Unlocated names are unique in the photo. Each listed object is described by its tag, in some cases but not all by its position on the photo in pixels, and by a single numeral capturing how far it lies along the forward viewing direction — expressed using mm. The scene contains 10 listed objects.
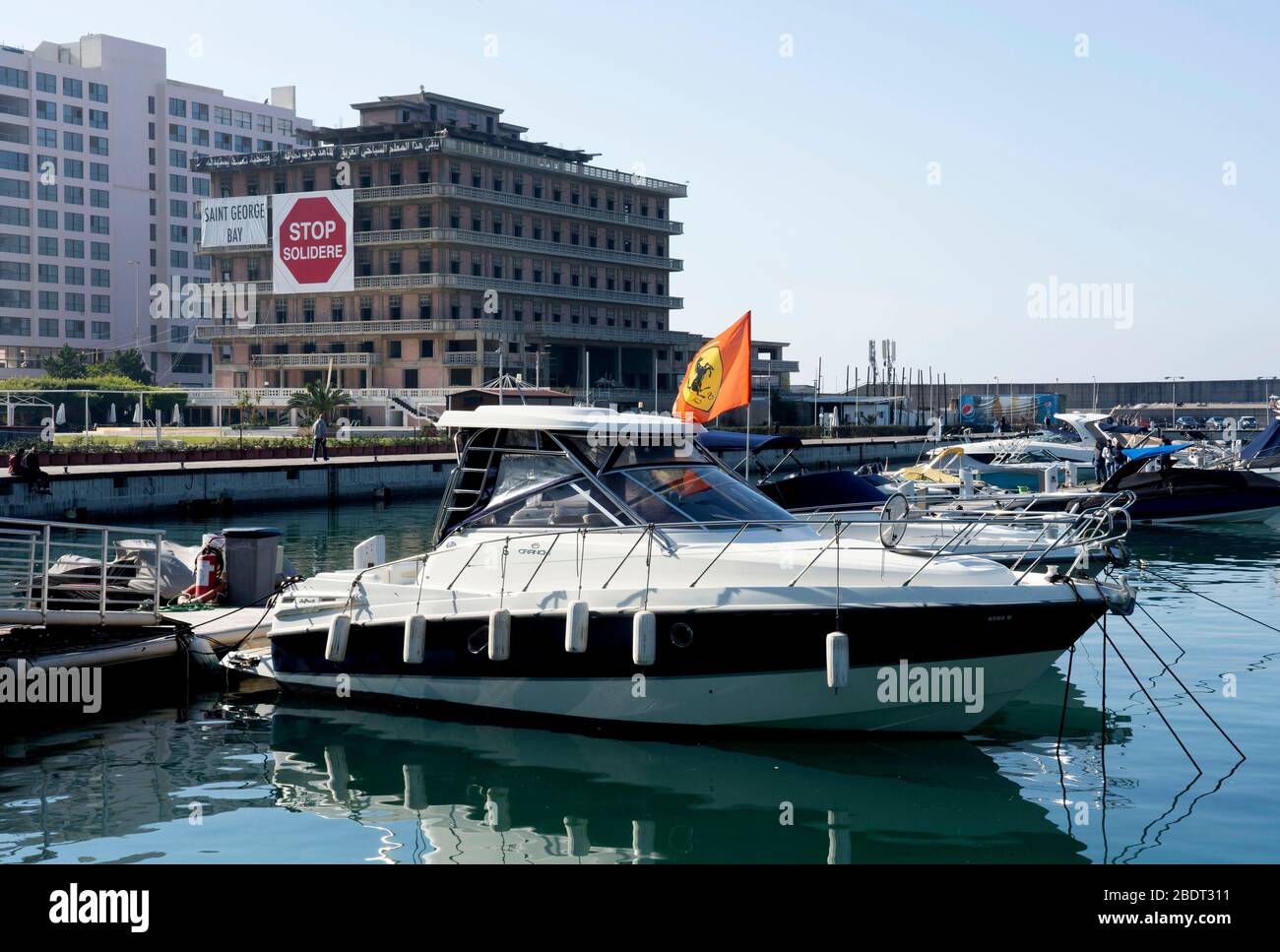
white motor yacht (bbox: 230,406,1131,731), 12500
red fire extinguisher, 18859
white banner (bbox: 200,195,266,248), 102250
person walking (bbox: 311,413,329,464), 53125
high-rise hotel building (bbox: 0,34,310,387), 119375
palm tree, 71938
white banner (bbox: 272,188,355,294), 96938
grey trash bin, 18766
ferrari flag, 18234
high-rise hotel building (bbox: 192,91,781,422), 98000
